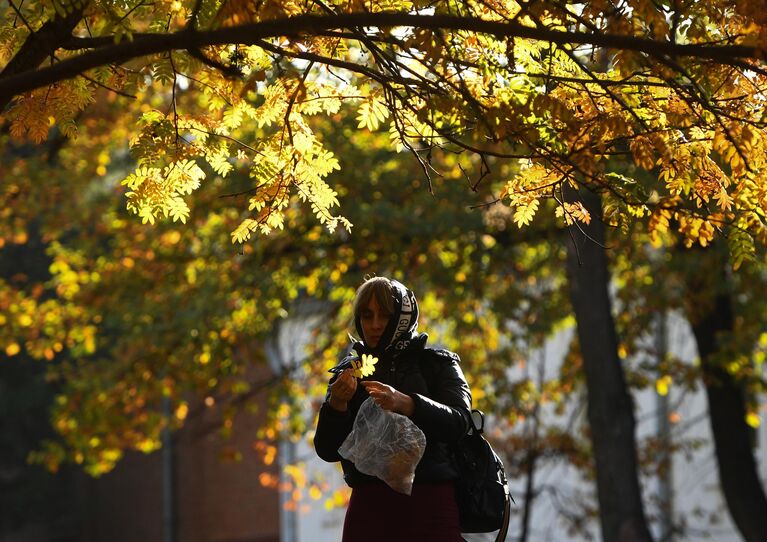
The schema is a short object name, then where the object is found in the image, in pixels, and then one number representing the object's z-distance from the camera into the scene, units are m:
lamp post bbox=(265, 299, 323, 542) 26.02
